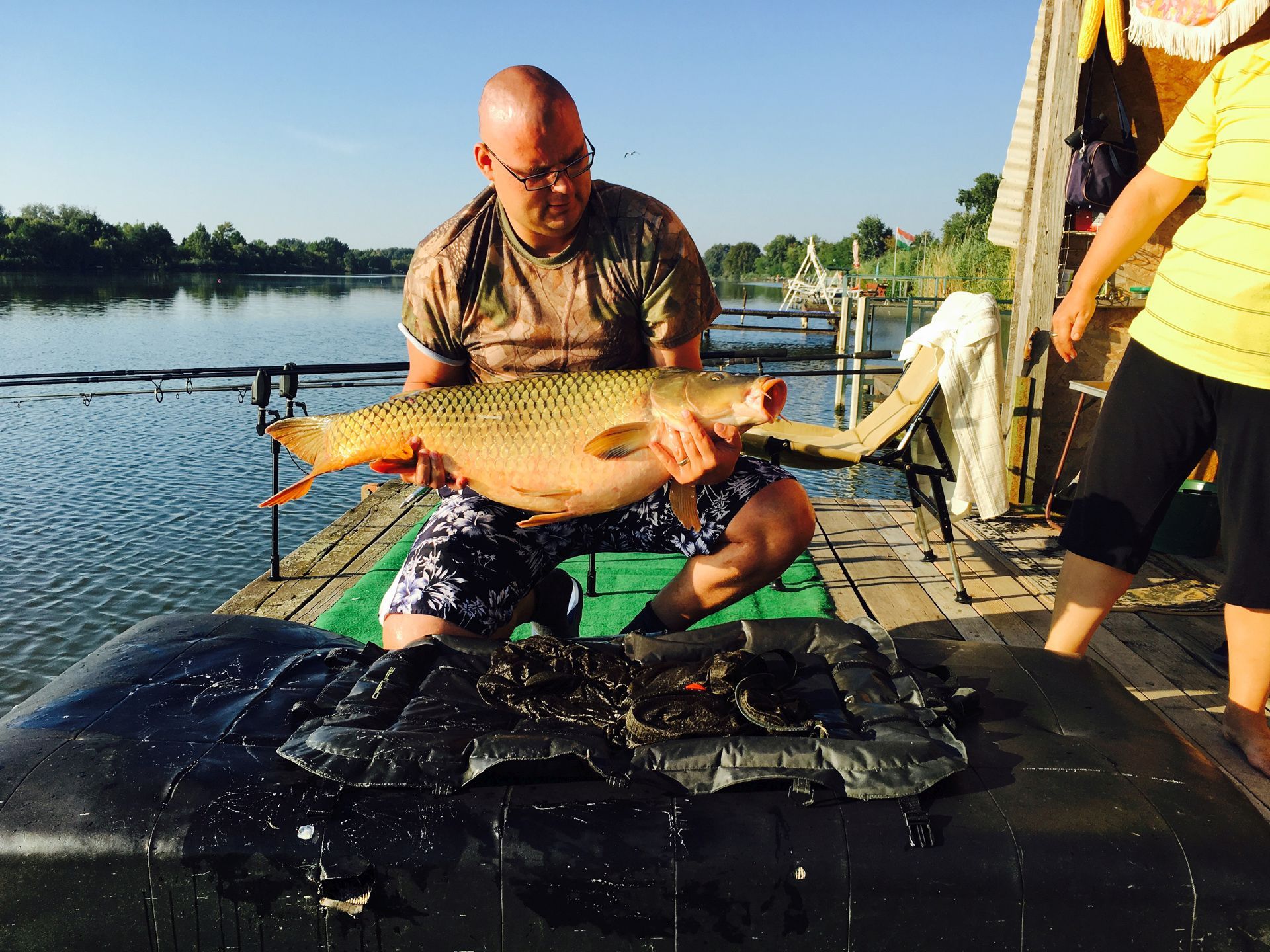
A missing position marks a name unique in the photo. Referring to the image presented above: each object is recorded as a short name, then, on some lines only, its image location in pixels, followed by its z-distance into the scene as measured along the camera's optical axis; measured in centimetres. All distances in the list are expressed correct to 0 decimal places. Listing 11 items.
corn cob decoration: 499
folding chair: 448
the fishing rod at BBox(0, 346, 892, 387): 388
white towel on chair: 480
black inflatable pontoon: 150
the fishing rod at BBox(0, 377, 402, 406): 425
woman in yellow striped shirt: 233
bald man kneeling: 263
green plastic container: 456
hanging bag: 514
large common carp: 239
